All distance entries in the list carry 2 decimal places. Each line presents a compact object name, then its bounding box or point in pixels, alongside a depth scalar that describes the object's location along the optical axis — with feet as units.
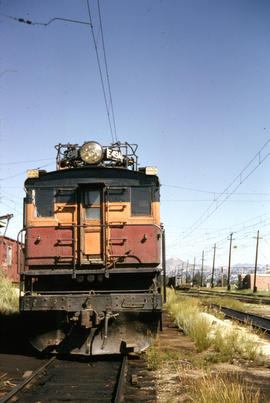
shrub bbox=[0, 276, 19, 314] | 49.01
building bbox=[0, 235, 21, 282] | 93.09
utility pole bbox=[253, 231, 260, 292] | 162.19
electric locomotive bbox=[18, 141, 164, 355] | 28.71
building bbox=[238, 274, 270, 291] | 230.15
